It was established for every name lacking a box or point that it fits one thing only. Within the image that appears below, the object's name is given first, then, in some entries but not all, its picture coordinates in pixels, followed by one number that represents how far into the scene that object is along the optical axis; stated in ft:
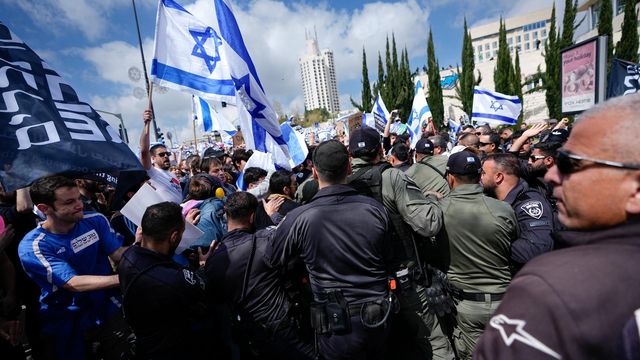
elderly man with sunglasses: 2.51
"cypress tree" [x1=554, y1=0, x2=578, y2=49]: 78.74
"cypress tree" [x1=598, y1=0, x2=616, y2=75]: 65.67
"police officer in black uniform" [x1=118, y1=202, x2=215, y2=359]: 7.29
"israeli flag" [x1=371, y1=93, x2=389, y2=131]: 31.48
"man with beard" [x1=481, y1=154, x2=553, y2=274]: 8.36
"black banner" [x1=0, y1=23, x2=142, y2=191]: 6.57
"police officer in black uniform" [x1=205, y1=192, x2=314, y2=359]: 8.54
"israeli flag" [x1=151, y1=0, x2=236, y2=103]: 11.98
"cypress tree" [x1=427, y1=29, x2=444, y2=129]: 113.50
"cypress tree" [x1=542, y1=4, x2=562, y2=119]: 85.14
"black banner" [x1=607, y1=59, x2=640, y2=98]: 16.81
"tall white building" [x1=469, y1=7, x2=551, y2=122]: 273.03
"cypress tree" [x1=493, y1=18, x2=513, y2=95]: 105.70
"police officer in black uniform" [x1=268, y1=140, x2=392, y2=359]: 7.44
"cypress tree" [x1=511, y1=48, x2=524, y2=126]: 107.65
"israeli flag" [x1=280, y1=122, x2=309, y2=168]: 18.04
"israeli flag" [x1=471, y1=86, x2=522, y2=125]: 29.71
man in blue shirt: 8.12
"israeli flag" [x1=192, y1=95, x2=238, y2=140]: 30.55
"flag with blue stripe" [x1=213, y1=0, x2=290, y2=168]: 12.56
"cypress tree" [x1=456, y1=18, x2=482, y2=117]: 110.32
